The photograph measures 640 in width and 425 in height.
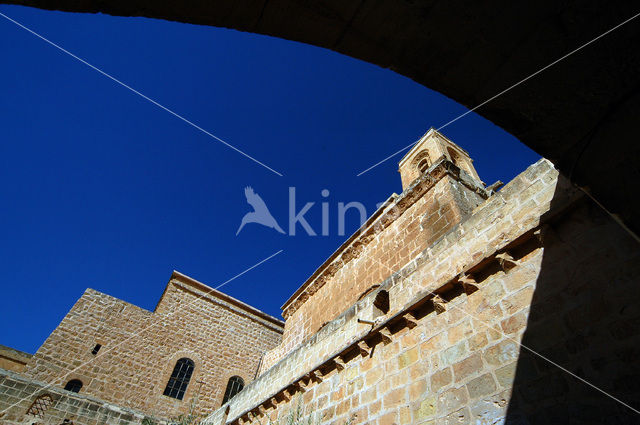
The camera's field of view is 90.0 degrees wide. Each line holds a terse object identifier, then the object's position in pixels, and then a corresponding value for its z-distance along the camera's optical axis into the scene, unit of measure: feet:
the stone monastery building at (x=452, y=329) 8.96
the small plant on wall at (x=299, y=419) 16.79
